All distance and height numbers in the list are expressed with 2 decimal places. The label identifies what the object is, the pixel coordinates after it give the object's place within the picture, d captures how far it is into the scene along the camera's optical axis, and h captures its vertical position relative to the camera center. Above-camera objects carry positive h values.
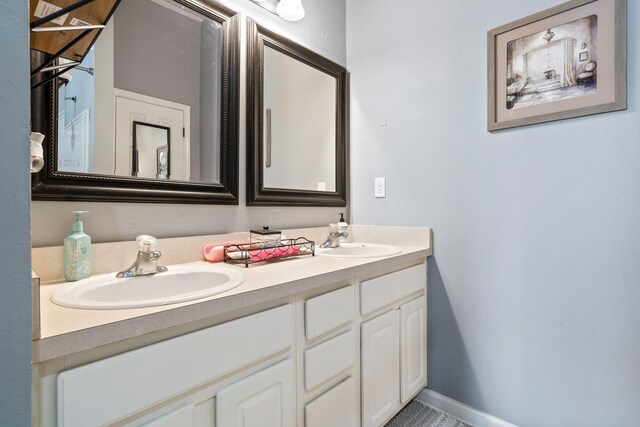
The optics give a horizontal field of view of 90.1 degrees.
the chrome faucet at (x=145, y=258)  0.99 -0.15
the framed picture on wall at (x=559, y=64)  1.14 +0.57
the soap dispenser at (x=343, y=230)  1.69 -0.10
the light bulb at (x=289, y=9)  1.55 +0.98
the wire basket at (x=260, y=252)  1.21 -0.16
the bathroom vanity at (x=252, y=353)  0.57 -0.34
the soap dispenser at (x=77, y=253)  0.92 -0.12
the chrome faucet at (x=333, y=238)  1.66 -0.14
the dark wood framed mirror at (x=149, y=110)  0.98 +0.36
